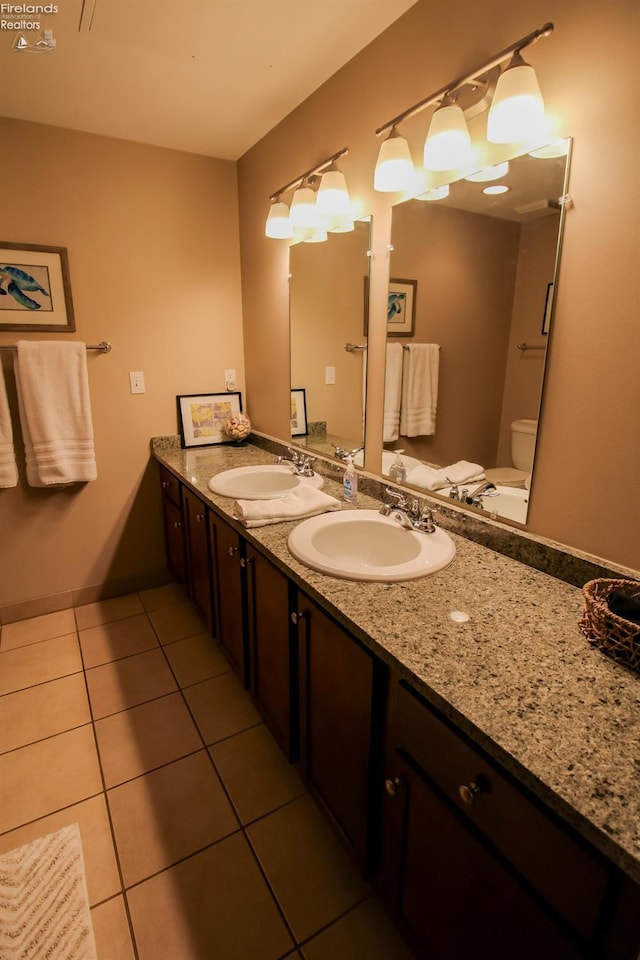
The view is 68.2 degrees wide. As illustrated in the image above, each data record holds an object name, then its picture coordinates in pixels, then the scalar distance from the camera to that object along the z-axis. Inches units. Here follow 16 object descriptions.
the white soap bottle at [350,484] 67.2
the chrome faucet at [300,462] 79.0
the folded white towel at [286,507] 58.2
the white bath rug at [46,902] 44.1
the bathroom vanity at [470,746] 24.1
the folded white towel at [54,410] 83.7
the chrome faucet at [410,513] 54.2
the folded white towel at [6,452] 82.3
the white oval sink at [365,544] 47.1
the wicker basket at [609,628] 31.9
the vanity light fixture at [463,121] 39.8
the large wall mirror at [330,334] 69.6
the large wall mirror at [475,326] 45.2
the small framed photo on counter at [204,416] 101.9
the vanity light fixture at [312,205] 64.7
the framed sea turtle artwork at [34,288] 82.2
